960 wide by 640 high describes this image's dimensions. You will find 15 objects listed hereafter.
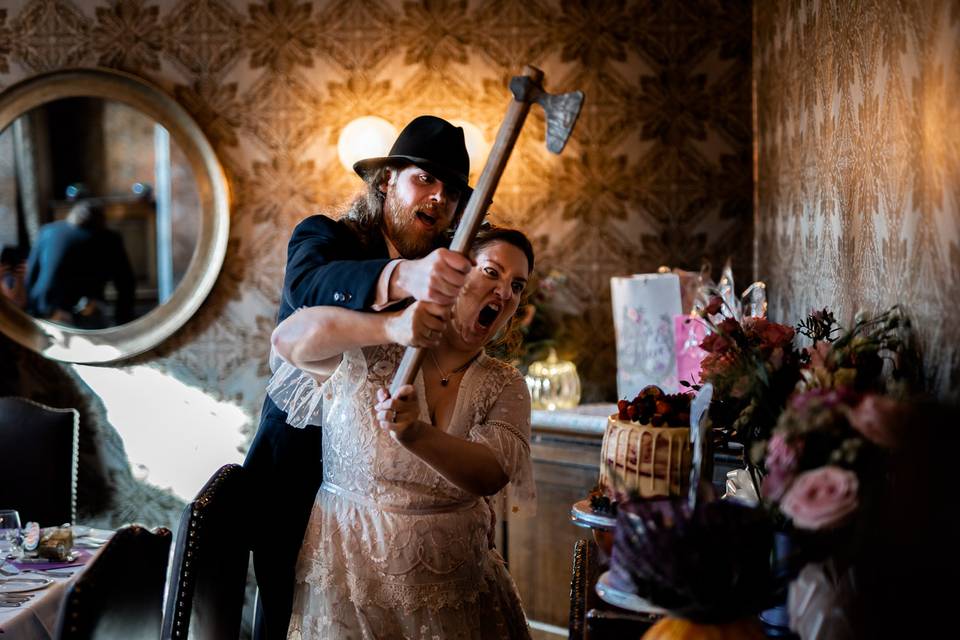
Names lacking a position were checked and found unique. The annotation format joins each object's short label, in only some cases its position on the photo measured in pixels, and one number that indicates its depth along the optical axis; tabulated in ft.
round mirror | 14.29
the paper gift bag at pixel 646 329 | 10.41
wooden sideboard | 11.46
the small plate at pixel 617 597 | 4.74
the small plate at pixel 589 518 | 5.44
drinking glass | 8.48
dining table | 7.16
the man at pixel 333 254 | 6.45
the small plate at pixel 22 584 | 7.67
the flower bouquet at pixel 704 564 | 3.74
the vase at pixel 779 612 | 4.45
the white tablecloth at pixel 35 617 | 7.07
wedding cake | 5.62
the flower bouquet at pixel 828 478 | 3.63
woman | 6.20
